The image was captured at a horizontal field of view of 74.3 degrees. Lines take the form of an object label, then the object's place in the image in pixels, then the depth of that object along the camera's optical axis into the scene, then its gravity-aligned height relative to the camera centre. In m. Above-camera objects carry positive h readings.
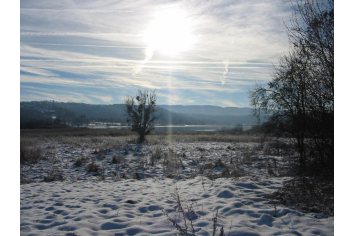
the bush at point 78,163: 11.82 -2.30
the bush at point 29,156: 12.73 -2.19
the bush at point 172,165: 9.97 -2.31
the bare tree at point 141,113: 28.37 +0.60
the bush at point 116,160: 12.80 -2.32
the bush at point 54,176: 8.94 -2.32
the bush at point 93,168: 10.62 -2.30
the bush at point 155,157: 12.43 -2.33
